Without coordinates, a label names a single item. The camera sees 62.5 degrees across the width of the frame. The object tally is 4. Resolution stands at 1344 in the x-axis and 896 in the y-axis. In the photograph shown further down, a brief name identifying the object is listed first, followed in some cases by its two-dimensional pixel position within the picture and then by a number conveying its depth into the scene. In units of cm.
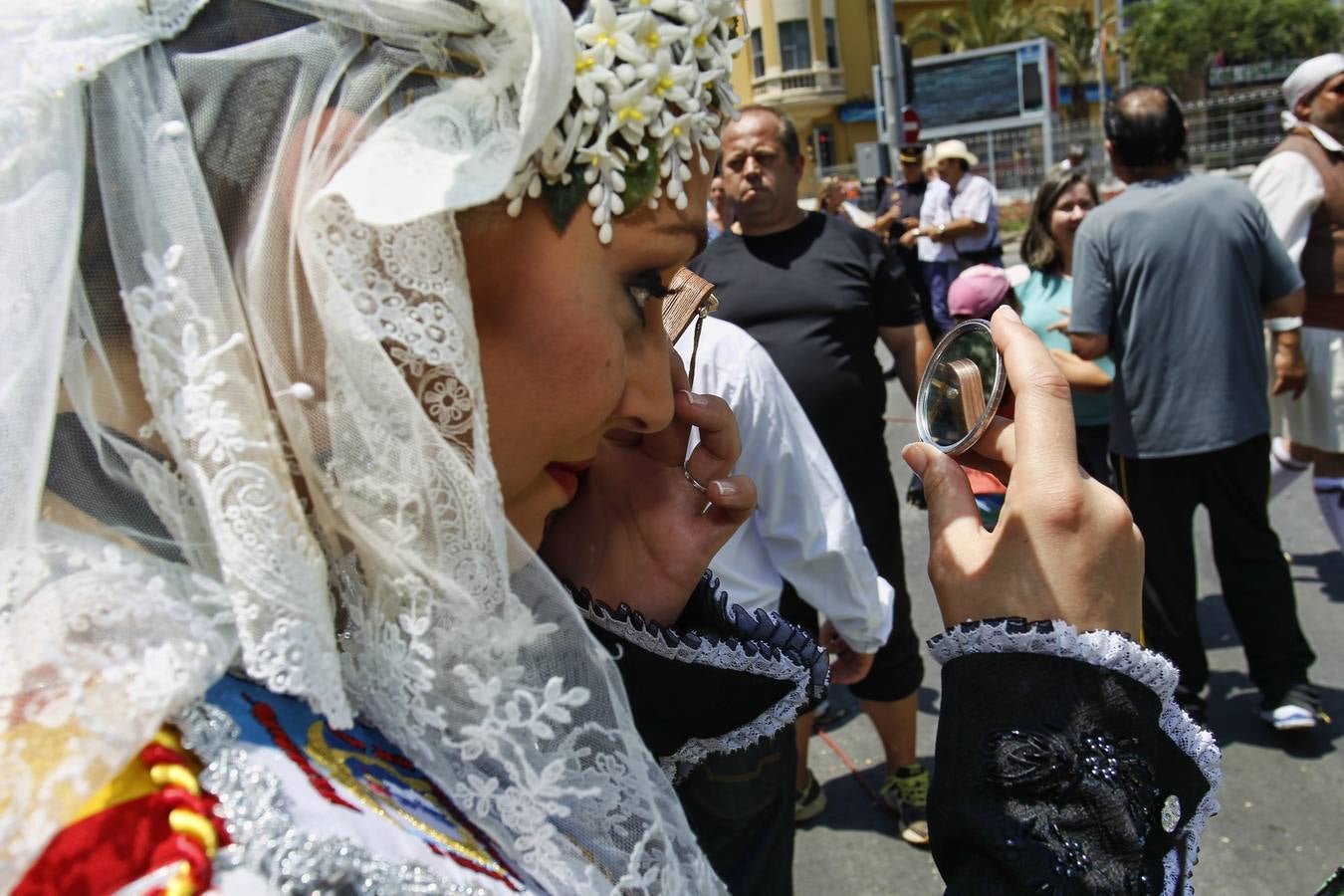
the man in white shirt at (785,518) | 278
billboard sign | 2289
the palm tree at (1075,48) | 4003
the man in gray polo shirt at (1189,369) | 350
